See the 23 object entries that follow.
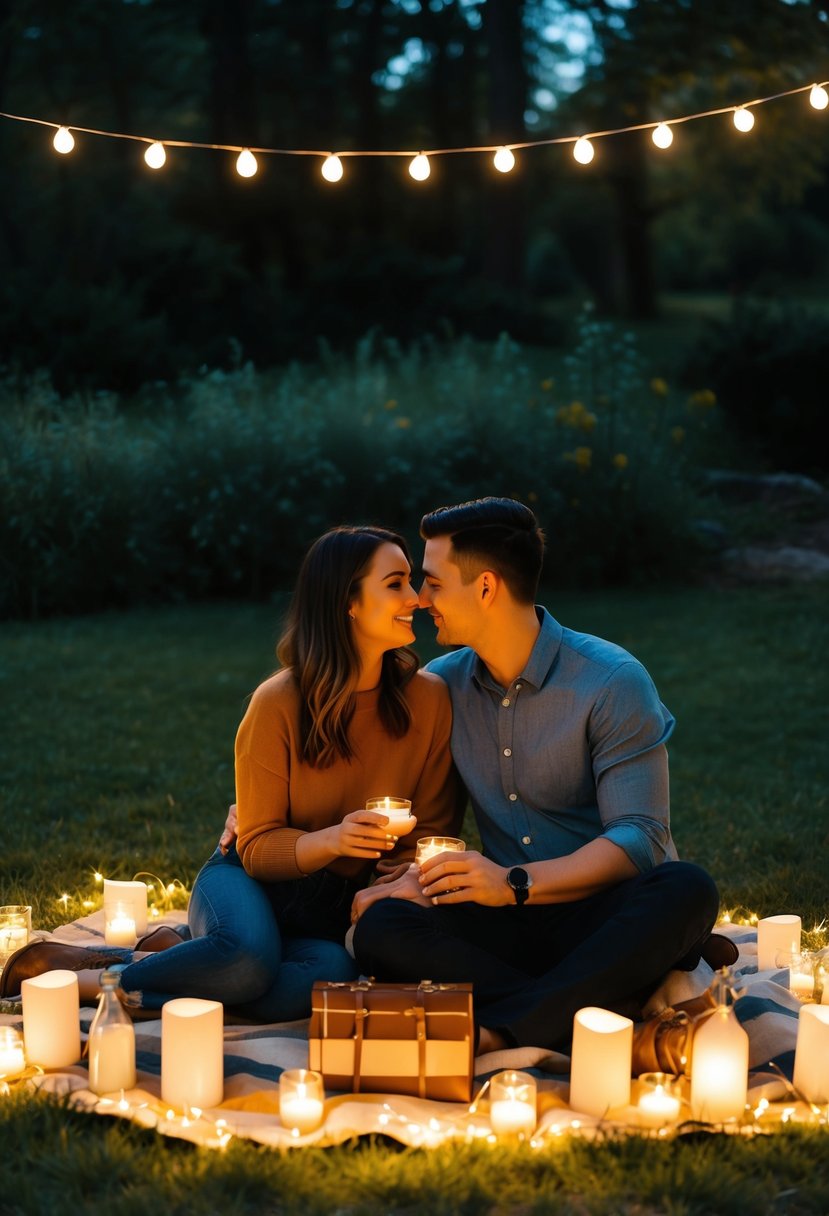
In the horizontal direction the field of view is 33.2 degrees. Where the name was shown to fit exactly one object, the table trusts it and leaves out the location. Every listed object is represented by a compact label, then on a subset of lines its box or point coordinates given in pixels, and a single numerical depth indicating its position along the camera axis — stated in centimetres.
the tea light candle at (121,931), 435
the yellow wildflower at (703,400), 1072
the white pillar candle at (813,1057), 317
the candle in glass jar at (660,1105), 304
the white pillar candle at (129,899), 441
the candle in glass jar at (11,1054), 328
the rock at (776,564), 1103
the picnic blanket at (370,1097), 300
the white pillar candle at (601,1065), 307
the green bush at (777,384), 1396
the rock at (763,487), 1274
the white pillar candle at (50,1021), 332
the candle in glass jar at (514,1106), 299
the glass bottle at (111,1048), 312
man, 338
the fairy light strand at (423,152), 468
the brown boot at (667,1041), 325
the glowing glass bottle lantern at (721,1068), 304
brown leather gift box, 315
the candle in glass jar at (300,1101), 299
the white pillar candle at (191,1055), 310
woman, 368
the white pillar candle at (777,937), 413
